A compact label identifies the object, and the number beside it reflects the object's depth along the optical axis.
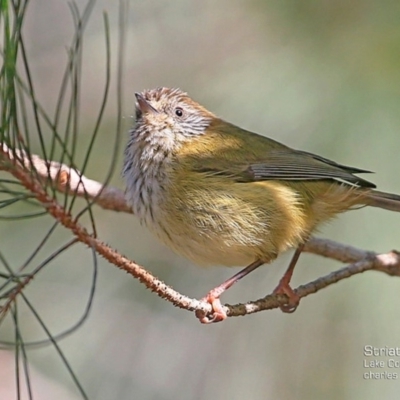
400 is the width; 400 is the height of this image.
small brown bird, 5.85
